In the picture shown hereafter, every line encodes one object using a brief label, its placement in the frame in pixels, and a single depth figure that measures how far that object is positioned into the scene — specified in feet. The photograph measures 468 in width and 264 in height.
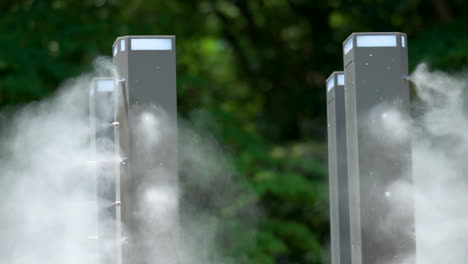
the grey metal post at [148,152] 33.60
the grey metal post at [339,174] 42.22
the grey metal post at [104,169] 46.96
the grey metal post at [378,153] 32.76
